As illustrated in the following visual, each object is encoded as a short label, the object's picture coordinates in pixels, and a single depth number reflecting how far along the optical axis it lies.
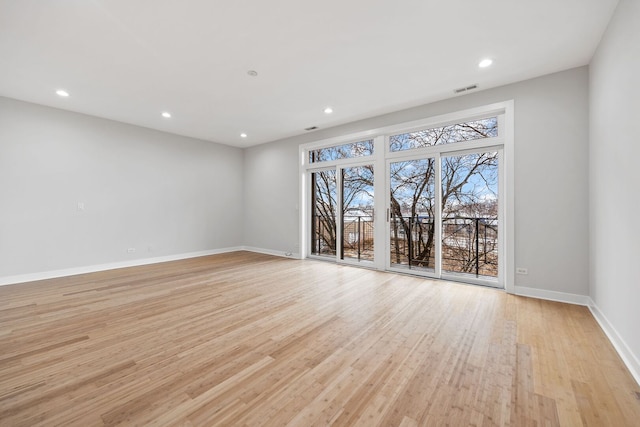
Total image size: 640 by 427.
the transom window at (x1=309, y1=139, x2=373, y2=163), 4.83
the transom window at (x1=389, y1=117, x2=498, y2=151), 3.58
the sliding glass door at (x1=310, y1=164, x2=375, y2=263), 4.91
